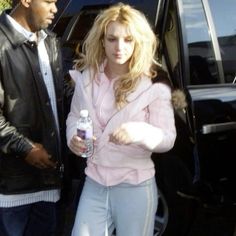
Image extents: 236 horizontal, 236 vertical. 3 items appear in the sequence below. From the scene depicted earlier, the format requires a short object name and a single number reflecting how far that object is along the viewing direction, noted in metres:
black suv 2.94
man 2.36
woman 2.26
